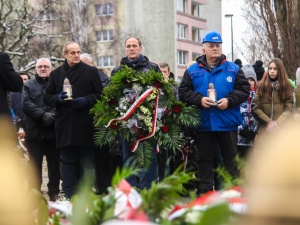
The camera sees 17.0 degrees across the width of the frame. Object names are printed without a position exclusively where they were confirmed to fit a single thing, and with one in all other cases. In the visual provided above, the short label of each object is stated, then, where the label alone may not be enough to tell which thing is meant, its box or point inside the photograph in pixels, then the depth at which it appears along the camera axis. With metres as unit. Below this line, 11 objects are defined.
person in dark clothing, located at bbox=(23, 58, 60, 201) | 11.83
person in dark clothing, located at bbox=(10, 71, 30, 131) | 14.01
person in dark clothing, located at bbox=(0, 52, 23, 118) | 9.31
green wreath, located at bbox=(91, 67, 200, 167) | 10.75
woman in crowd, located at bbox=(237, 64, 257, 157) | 12.98
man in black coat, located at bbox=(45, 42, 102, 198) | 10.85
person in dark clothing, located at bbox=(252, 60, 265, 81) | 17.82
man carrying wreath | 10.87
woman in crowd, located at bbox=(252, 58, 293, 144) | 12.74
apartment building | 71.41
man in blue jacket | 10.36
